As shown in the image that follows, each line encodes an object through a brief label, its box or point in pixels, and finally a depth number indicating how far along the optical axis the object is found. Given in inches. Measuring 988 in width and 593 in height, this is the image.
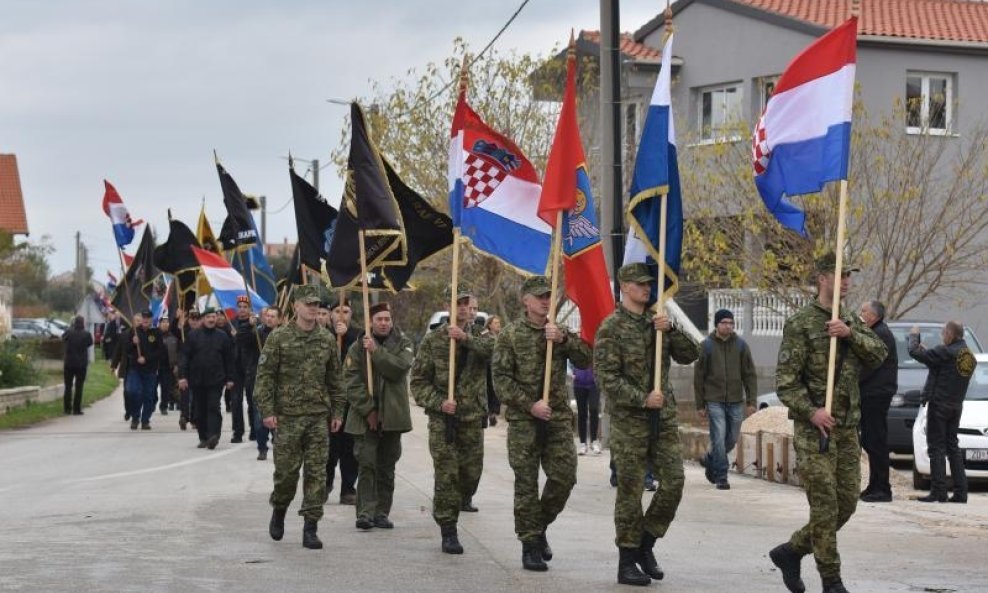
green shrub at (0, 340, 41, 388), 1239.5
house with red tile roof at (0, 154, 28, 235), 3004.4
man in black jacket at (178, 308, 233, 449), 855.7
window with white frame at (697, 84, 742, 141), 1456.7
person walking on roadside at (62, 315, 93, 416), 1142.3
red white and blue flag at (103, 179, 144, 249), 1195.9
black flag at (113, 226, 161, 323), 1194.6
